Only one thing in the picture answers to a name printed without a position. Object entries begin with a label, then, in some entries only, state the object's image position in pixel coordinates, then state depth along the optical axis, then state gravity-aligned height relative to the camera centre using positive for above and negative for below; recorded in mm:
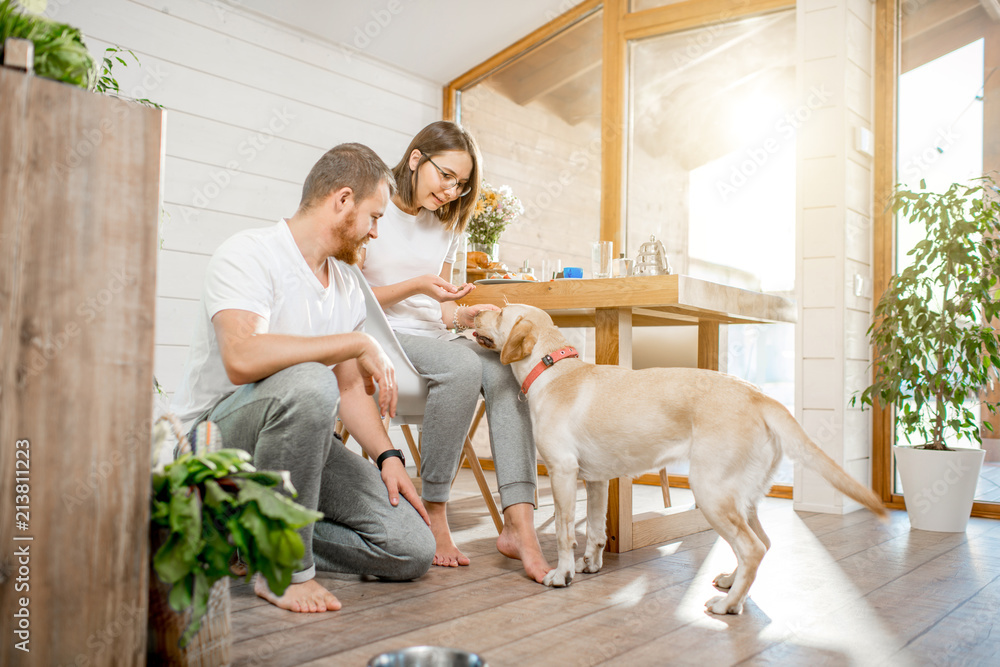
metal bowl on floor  1187 -505
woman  2129 +39
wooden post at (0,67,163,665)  926 -36
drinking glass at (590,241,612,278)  2771 +345
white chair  2109 -39
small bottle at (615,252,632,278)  2705 +310
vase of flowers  3256 +577
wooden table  2172 +139
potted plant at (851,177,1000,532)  2930 +39
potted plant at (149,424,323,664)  1085 -289
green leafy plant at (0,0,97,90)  982 +406
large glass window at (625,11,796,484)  3807 +1053
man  1577 -67
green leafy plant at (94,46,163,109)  2330 +1068
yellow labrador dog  1731 -205
